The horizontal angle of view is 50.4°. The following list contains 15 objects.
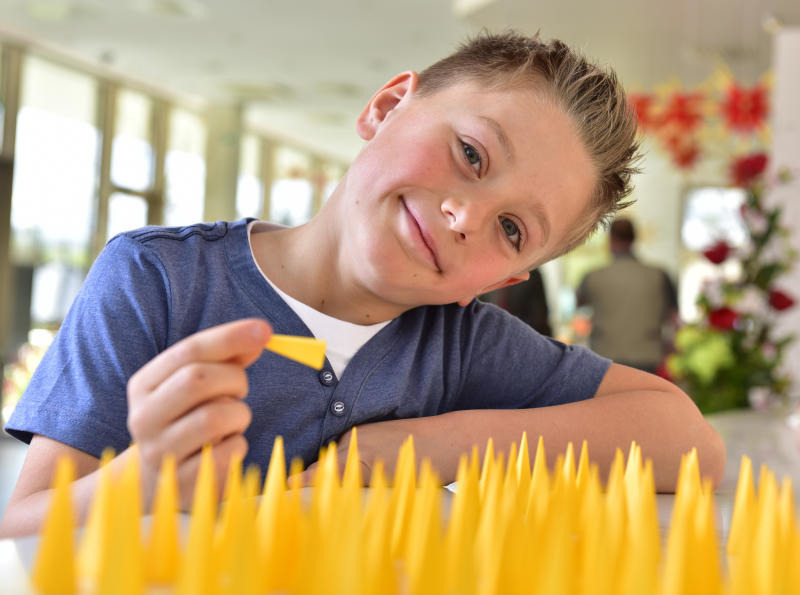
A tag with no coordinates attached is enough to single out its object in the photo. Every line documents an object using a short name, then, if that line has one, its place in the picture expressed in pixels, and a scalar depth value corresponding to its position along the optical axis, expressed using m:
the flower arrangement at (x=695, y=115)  4.12
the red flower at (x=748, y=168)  2.90
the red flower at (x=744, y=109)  4.10
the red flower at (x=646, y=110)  4.51
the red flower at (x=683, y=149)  4.52
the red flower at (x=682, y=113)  4.46
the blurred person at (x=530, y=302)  3.39
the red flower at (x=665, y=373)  2.89
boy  0.81
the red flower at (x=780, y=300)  2.71
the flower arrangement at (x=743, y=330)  2.66
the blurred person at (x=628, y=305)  4.19
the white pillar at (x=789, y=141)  3.60
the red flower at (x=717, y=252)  2.64
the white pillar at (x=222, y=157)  9.91
